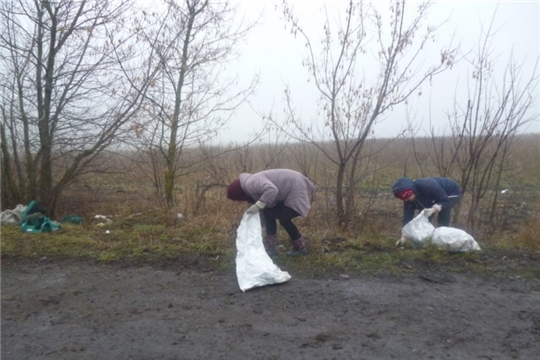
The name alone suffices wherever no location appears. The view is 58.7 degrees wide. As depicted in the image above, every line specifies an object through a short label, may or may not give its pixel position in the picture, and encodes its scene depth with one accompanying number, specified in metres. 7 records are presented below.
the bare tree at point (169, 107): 8.65
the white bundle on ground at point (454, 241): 5.23
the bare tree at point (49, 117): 8.30
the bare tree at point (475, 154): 7.27
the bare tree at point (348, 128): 7.18
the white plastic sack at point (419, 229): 5.53
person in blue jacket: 5.65
